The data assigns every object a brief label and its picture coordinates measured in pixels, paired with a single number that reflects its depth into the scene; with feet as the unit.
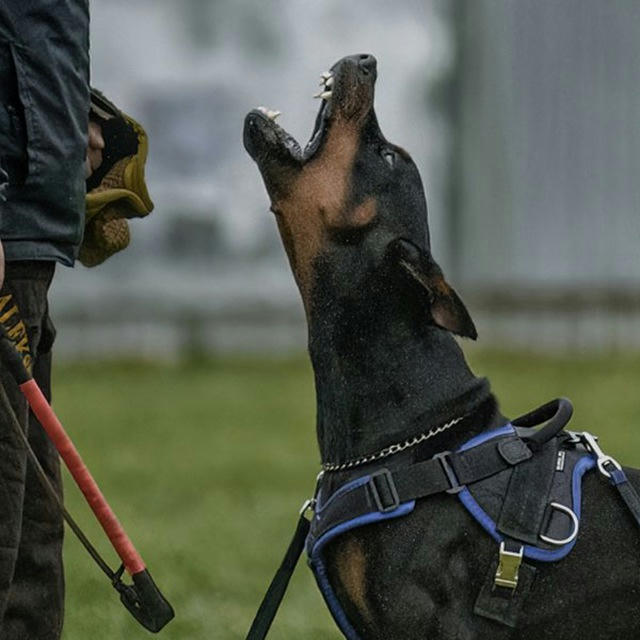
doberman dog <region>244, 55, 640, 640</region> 22.16
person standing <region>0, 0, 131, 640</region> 21.74
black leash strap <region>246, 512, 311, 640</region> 23.88
